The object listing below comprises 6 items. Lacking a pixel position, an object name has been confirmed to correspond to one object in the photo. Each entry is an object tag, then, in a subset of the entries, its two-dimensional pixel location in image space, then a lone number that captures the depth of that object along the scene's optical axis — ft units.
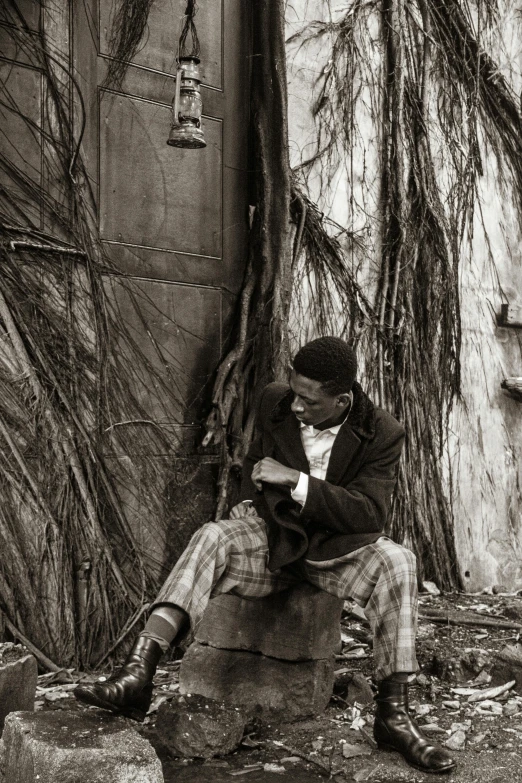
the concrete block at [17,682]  11.82
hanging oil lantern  15.33
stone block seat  13.20
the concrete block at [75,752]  9.70
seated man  11.70
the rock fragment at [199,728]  11.59
